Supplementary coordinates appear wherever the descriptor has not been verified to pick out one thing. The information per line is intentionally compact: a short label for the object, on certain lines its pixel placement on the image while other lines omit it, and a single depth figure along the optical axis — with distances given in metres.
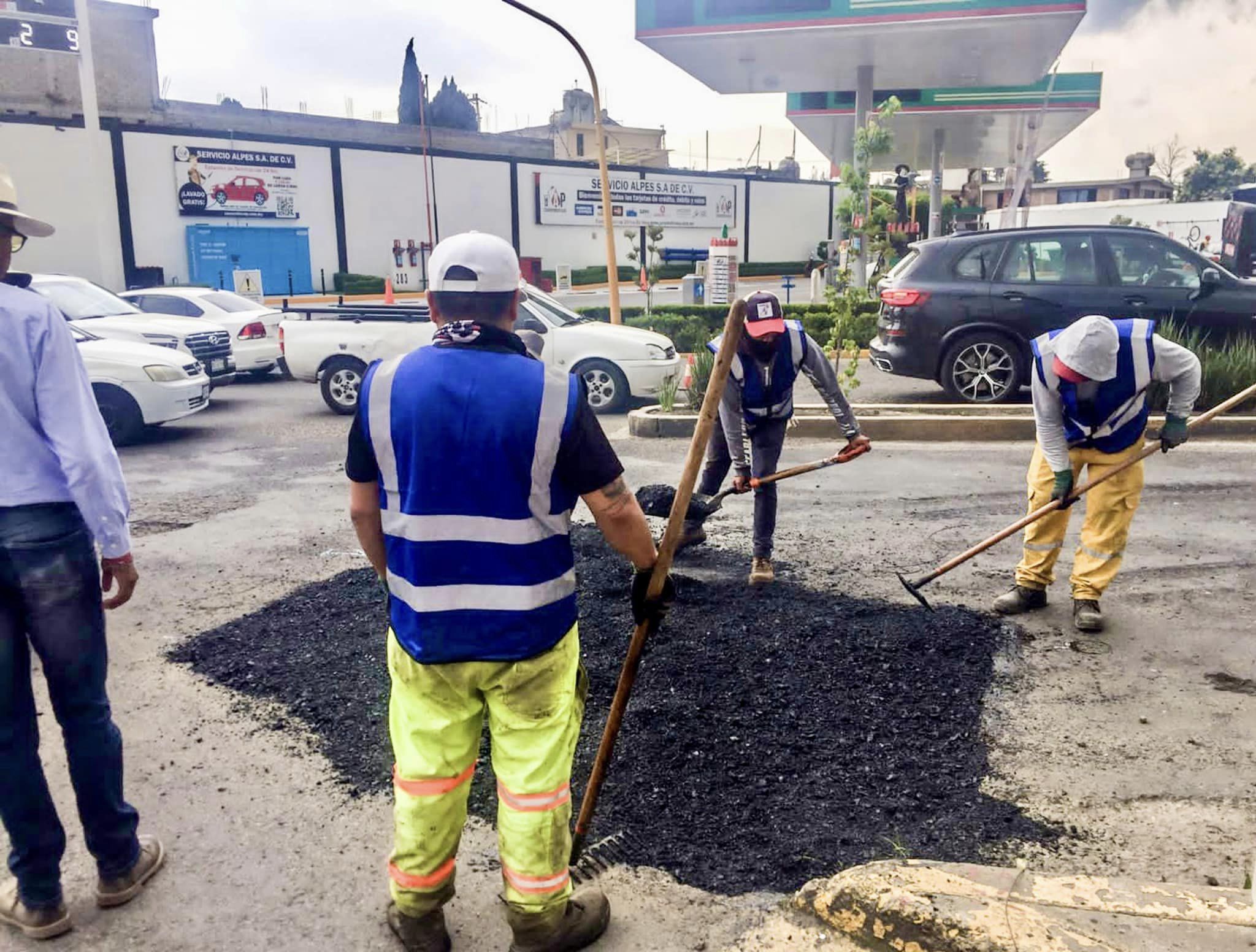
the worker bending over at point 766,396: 5.50
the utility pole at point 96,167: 19.73
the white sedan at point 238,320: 15.08
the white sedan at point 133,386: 10.17
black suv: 10.46
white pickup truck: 11.95
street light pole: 17.19
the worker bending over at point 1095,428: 4.81
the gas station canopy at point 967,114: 29.88
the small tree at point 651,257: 24.53
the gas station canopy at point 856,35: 20.41
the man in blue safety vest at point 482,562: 2.44
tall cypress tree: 55.19
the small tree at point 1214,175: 68.69
